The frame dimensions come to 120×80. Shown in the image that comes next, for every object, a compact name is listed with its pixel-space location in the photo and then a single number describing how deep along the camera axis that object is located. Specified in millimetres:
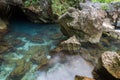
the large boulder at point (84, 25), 4618
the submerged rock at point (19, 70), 3418
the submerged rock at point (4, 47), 4296
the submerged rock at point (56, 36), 5009
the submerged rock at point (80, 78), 3122
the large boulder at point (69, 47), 4108
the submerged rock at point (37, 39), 4853
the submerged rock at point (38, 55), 3915
